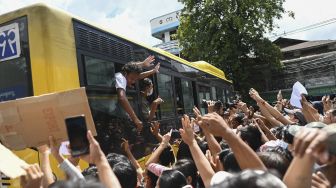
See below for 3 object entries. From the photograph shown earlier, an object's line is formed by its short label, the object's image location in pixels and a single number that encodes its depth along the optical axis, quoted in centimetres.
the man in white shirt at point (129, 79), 461
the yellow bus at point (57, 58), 379
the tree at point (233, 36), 2356
